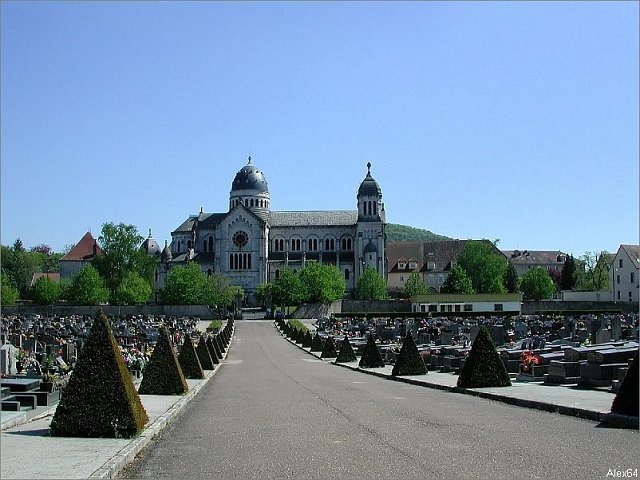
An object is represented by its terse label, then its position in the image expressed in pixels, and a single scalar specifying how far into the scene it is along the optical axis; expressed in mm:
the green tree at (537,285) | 128375
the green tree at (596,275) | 122400
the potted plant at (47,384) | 18797
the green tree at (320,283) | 114875
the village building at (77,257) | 145625
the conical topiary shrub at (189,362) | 29297
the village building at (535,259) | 162000
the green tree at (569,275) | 138875
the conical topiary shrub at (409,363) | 30328
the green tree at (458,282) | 117688
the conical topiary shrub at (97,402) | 12766
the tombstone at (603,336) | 39438
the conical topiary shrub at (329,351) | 48500
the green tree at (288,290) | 114875
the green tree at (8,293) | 107625
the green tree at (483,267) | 123688
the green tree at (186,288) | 112062
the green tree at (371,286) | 121769
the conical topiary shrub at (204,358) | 35188
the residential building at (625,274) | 105688
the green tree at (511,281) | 131000
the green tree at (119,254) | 119750
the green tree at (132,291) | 111812
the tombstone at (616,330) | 44519
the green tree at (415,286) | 122312
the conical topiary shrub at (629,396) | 13883
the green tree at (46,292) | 119188
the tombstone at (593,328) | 42391
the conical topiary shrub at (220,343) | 48250
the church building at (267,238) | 133625
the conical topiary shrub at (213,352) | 41219
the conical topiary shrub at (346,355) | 42750
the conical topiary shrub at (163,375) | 21453
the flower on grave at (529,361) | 26547
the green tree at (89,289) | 110438
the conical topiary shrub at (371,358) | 36781
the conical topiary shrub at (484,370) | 22344
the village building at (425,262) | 143375
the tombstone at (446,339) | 47406
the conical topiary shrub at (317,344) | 54250
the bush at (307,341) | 59581
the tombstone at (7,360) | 23609
